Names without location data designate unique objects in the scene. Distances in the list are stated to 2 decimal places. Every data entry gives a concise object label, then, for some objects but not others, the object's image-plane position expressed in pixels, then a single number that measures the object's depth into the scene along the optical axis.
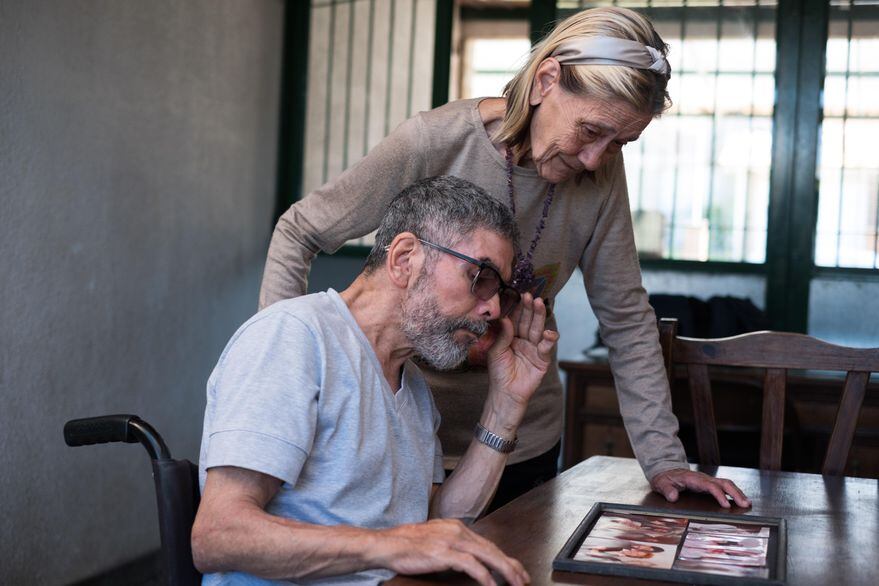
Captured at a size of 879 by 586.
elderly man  1.18
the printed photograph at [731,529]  1.42
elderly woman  1.65
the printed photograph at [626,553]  1.23
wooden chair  2.03
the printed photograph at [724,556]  1.25
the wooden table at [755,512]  1.26
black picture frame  1.16
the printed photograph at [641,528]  1.36
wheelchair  1.30
